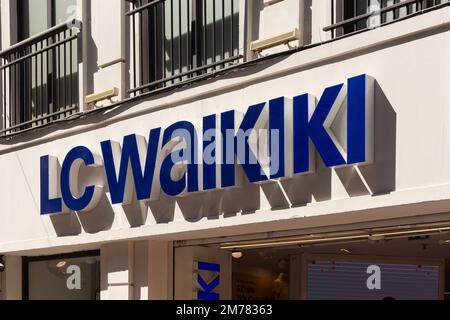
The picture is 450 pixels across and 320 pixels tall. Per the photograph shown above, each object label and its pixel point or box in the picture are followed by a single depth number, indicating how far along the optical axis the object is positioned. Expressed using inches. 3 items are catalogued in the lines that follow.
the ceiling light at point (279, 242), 367.5
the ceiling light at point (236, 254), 432.3
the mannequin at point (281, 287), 511.5
